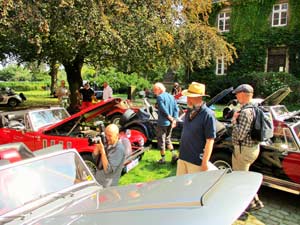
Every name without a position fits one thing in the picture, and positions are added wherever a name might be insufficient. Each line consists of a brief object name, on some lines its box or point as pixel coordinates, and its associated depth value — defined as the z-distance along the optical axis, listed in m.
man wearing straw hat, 4.06
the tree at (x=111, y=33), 9.79
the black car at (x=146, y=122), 8.77
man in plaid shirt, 4.67
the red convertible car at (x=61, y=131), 6.34
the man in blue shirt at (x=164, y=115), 7.02
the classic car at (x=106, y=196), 2.04
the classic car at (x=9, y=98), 25.70
